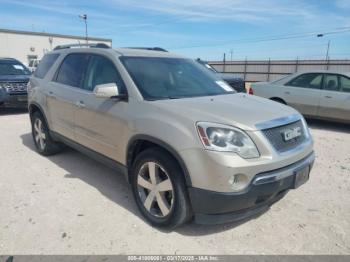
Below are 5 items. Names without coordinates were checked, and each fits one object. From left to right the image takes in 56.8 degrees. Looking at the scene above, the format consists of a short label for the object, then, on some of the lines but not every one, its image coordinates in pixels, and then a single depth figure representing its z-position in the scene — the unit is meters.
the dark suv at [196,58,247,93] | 10.83
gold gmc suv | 2.79
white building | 37.72
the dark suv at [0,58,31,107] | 9.86
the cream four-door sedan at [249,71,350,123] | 7.88
